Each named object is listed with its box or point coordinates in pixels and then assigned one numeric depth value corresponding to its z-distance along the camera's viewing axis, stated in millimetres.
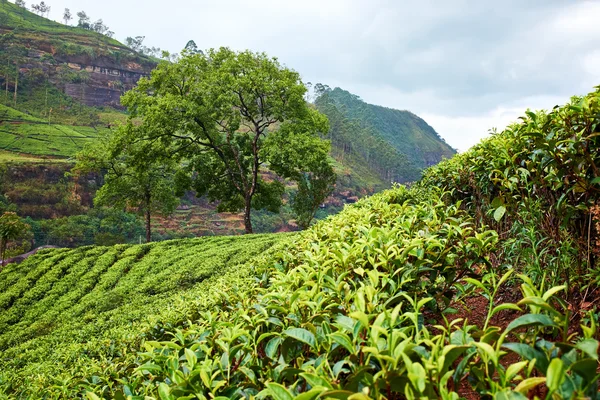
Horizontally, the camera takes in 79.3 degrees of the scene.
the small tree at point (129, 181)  20391
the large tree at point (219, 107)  16406
